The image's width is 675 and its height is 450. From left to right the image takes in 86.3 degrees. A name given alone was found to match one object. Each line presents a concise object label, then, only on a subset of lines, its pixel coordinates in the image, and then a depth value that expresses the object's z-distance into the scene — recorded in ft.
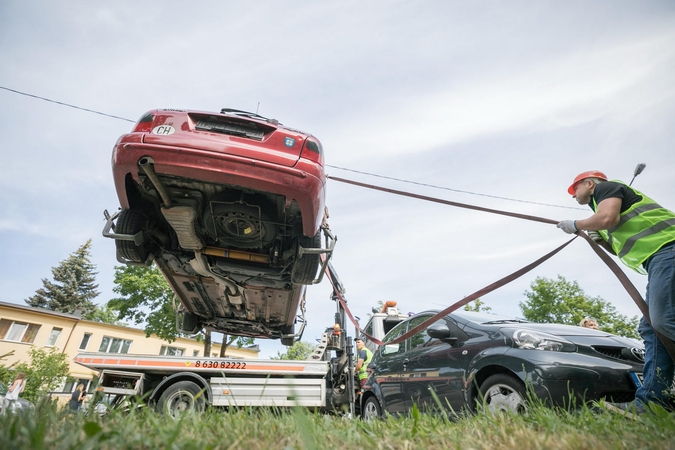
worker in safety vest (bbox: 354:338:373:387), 22.49
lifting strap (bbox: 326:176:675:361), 8.32
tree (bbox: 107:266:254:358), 53.01
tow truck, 17.39
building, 84.23
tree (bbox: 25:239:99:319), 135.03
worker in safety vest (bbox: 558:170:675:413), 8.07
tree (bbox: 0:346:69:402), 61.20
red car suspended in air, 9.50
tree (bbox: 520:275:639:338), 71.00
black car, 9.26
